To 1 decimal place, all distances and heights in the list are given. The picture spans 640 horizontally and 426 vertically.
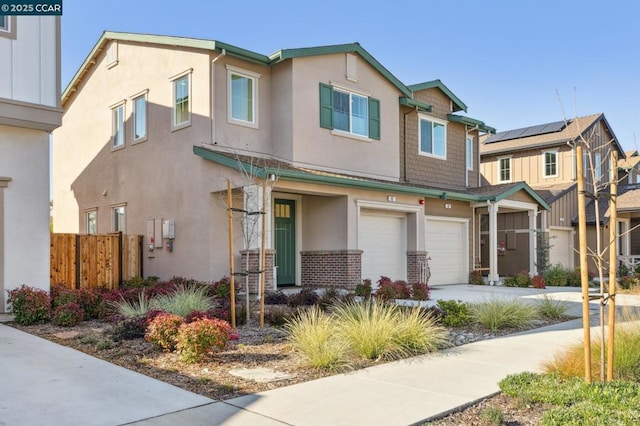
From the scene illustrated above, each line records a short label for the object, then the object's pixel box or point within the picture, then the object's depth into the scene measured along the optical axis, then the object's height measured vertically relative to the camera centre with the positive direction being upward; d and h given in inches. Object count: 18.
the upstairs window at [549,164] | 1014.4 +124.9
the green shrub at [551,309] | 429.4 -65.1
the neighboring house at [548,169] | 923.4 +118.0
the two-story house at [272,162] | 556.4 +84.1
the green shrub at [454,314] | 379.6 -61.0
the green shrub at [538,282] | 712.4 -71.0
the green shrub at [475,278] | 756.6 -68.5
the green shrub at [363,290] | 524.9 -58.7
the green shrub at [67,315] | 373.4 -57.6
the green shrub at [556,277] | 768.9 -69.3
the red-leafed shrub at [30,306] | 386.0 -53.0
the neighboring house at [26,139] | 413.7 +76.2
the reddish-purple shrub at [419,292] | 516.4 -59.7
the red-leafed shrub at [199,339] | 265.9 -53.9
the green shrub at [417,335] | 291.1 -58.5
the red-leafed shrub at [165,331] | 287.3 -53.3
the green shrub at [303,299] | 460.4 -58.9
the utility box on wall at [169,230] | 585.0 +2.9
